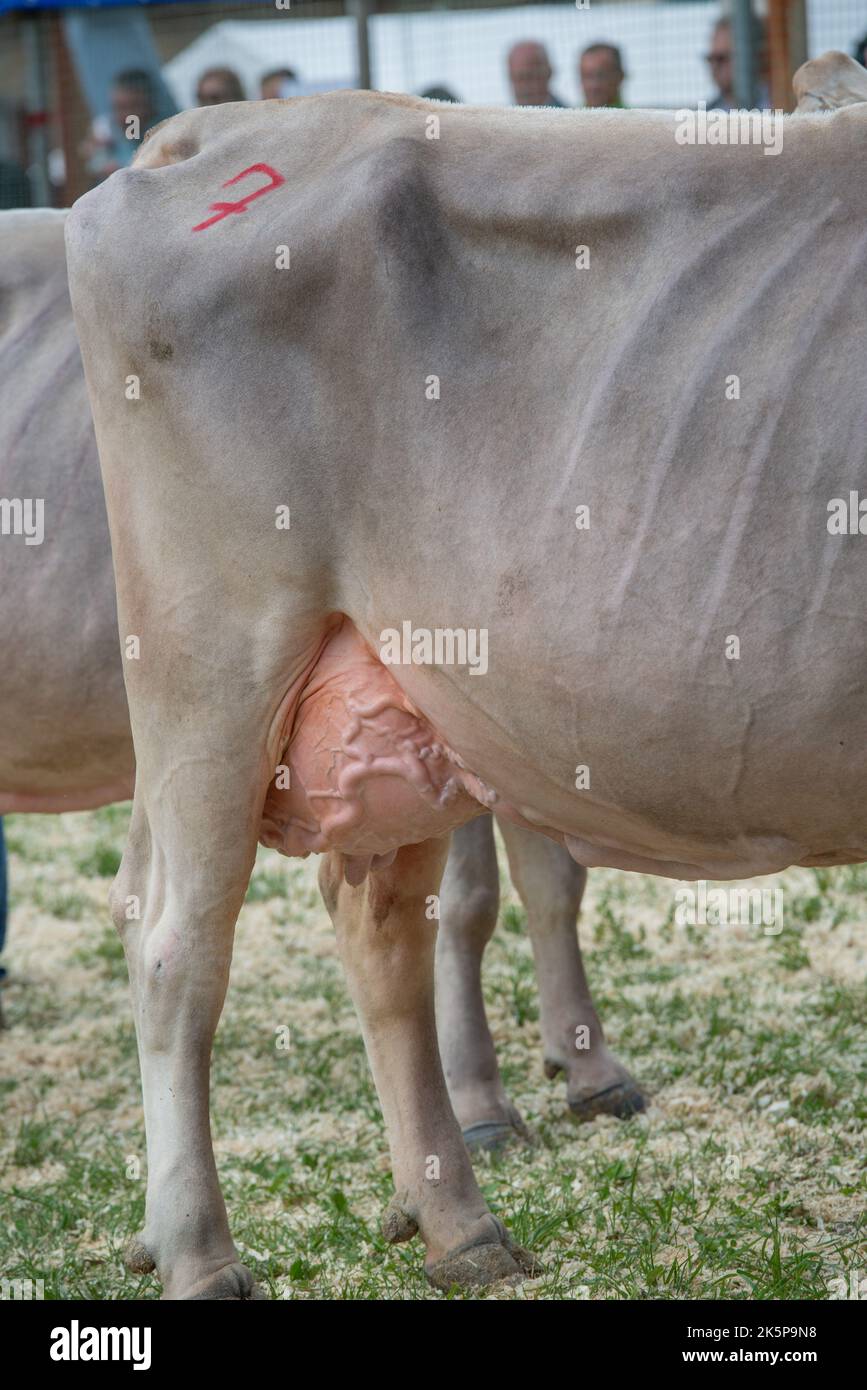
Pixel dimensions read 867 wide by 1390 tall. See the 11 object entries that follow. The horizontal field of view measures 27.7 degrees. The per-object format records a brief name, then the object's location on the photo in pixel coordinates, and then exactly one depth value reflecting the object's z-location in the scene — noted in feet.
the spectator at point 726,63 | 26.81
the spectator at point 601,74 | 23.21
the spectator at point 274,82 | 30.22
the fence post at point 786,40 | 26.81
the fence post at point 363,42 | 29.76
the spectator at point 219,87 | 25.95
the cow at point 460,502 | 7.53
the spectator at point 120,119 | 29.78
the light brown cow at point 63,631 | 11.94
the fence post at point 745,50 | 26.76
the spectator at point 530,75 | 23.77
